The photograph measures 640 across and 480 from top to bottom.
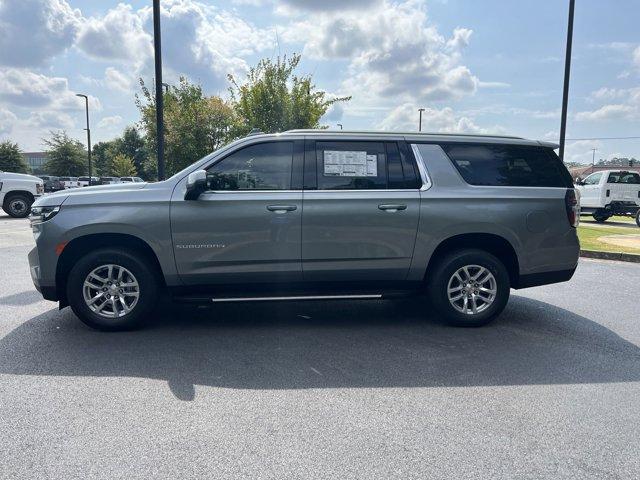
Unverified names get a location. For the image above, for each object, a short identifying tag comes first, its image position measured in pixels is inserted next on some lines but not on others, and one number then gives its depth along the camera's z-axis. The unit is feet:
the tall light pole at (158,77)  37.83
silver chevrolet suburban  16.03
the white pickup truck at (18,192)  59.06
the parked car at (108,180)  135.95
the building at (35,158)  434.71
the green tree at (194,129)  78.59
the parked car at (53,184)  139.93
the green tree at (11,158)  181.88
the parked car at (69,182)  142.72
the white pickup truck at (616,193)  63.00
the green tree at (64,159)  173.99
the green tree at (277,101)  70.54
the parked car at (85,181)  139.45
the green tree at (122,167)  182.50
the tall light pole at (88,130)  138.57
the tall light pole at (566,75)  46.60
